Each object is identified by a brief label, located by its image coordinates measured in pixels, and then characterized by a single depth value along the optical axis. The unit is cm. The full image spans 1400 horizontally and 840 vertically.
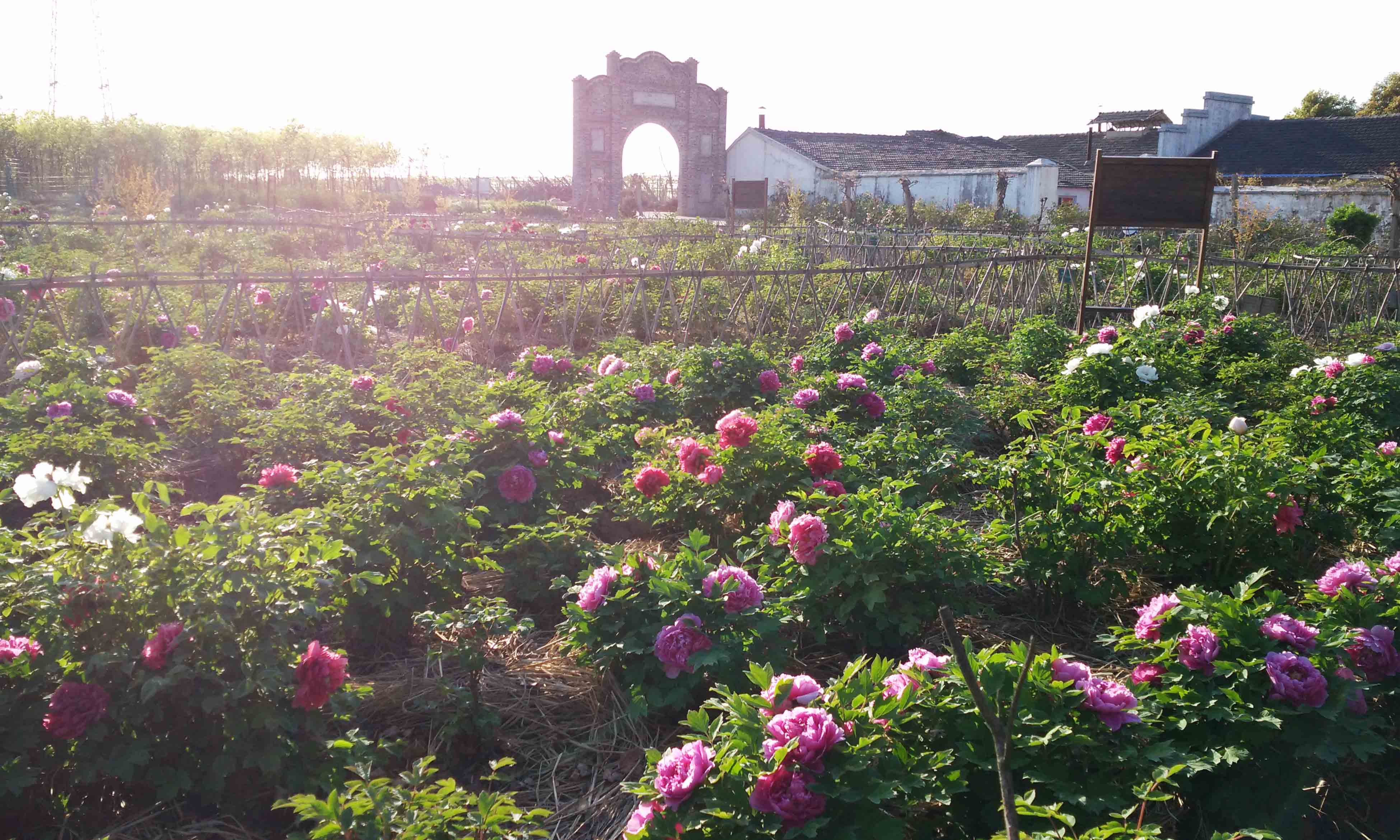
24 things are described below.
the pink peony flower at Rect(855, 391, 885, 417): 483
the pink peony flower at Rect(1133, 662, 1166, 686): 229
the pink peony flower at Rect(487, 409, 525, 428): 378
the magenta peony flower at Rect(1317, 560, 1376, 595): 264
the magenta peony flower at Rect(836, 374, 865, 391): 490
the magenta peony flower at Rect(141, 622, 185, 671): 211
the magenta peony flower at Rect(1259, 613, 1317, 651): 221
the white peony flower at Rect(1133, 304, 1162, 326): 682
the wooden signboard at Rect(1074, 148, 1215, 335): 791
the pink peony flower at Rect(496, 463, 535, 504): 363
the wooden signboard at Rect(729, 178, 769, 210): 2111
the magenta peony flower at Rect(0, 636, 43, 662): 214
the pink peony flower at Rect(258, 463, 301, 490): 338
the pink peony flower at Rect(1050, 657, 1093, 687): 209
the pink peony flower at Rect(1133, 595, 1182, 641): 242
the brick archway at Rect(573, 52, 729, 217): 3309
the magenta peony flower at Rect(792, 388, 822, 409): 460
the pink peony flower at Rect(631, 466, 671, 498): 349
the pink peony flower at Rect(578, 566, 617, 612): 270
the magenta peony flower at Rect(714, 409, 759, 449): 358
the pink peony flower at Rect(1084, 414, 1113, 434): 405
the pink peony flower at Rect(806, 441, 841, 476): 356
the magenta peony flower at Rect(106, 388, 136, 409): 433
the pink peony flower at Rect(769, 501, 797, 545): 302
